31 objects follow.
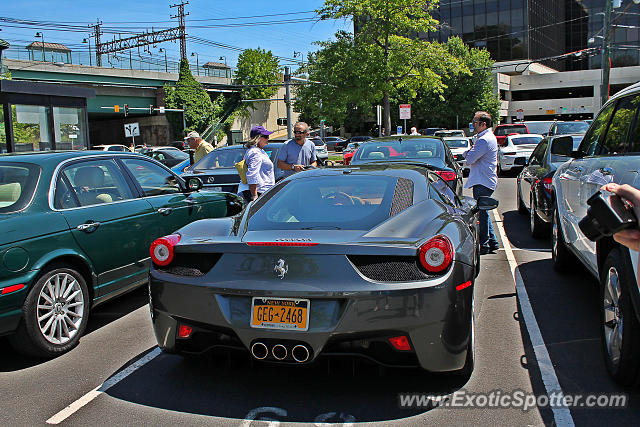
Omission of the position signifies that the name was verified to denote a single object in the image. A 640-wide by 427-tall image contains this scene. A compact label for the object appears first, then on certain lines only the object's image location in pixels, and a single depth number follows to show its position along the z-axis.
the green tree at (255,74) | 70.70
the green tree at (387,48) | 30.47
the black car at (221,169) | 10.25
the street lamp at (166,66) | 61.28
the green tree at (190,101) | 59.31
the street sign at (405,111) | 30.38
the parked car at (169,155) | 21.72
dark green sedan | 4.23
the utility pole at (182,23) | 77.38
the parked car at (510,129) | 29.80
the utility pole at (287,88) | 34.81
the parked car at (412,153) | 8.86
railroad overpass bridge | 47.75
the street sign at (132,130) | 33.84
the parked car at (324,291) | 3.16
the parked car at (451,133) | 34.22
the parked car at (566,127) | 21.33
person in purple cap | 7.90
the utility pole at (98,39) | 85.97
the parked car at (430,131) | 45.69
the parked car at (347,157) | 16.55
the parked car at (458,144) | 23.34
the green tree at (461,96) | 57.25
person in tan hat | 11.57
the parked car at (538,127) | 41.62
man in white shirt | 7.56
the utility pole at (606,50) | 25.19
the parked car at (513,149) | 20.56
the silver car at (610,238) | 3.30
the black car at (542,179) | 7.54
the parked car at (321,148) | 38.83
